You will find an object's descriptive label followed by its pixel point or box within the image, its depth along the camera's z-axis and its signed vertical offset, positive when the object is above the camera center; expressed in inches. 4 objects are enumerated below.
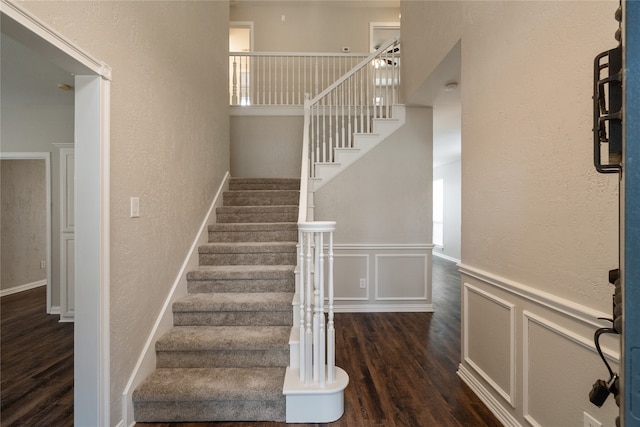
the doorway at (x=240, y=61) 190.5 +105.4
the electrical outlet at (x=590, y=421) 46.0 -33.9
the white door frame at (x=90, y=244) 57.9 -6.2
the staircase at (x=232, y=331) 70.0 -35.1
